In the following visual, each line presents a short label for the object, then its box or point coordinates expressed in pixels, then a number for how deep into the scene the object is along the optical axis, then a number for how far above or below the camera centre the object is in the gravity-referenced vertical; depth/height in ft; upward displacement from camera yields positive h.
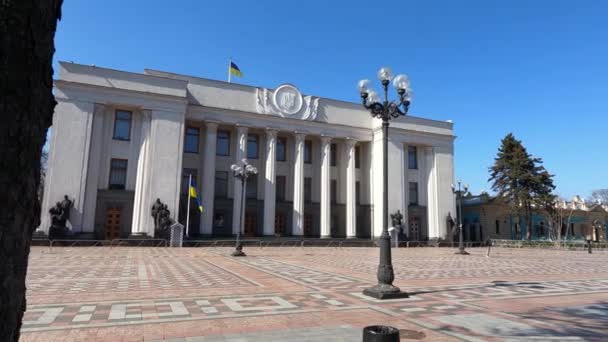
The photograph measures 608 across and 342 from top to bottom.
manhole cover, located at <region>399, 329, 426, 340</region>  18.80 -5.27
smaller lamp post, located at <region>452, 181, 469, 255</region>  90.06 +9.51
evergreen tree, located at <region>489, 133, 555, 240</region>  148.15 +19.38
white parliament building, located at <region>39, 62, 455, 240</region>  96.73 +19.88
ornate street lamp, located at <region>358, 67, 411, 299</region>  30.37 +10.77
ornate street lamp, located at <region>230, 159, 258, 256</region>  73.41 +10.42
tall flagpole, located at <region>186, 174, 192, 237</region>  99.40 +3.17
